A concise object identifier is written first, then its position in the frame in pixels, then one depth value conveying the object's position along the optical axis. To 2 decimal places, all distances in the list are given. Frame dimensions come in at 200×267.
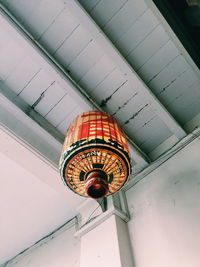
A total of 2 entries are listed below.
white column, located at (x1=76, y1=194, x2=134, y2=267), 1.70
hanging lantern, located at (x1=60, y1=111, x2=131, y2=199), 1.17
